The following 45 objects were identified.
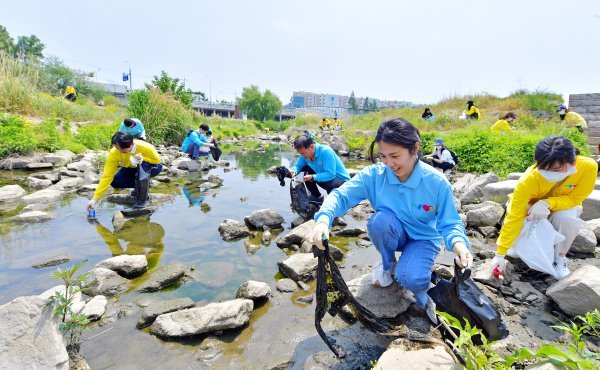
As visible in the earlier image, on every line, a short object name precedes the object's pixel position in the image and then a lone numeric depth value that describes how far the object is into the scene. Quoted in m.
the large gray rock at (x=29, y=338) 1.66
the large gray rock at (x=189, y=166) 8.98
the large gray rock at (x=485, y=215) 4.38
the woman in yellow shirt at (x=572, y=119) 9.36
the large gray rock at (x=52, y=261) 3.20
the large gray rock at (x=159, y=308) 2.39
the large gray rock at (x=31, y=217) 4.36
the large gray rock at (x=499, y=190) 4.84
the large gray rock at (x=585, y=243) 3.39
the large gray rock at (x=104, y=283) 2.72
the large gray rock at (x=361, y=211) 5.13
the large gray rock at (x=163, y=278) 2.88
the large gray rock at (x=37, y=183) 6.01
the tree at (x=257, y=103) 49.75
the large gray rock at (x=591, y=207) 4.07
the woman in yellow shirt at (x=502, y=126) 9.53
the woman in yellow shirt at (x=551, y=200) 2.76
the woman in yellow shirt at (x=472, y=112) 15.14
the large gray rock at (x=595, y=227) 3.69
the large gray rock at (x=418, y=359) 1.55
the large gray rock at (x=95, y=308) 2.40
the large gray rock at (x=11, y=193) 5.11
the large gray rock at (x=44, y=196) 5.18
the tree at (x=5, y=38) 42.17
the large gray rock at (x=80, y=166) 7.22
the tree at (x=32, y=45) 47.71
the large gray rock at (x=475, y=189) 5.52
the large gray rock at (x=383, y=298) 2.46
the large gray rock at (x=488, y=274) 2.85
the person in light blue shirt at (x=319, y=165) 4.44
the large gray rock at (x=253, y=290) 2.66
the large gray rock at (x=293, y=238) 3.87
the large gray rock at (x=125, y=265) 3.02
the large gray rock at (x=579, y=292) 2.25
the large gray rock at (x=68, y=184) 5.97
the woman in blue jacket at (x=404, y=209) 2.09
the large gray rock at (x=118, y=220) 4.36
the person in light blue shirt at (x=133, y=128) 5.41
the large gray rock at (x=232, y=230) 4.08
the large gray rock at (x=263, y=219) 4.49
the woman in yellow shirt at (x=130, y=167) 4.52
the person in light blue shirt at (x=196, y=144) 9.41
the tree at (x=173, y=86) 15.91
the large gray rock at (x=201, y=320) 2.24
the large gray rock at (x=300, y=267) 3.05
